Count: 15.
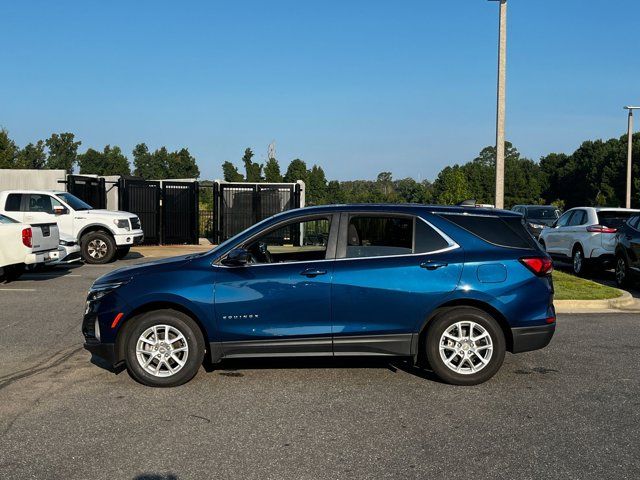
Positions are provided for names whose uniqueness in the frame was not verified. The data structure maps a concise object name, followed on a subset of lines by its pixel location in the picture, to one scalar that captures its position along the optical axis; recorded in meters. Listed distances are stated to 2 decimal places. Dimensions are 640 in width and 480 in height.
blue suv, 6.11
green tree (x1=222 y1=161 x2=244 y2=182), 76.40
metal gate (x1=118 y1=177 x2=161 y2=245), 24.64
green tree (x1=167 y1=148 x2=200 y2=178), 92.12
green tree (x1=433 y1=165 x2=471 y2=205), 54.16
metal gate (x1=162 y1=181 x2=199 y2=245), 25.73
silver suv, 14.66
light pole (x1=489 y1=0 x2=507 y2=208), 14.98
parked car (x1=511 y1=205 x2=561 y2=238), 26.30
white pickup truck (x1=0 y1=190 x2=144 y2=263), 17.52
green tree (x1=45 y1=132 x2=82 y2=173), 83.44
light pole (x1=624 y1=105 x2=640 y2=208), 35.70
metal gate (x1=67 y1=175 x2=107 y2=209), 23.09
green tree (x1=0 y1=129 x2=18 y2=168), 46.51
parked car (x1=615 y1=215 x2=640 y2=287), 12.90
